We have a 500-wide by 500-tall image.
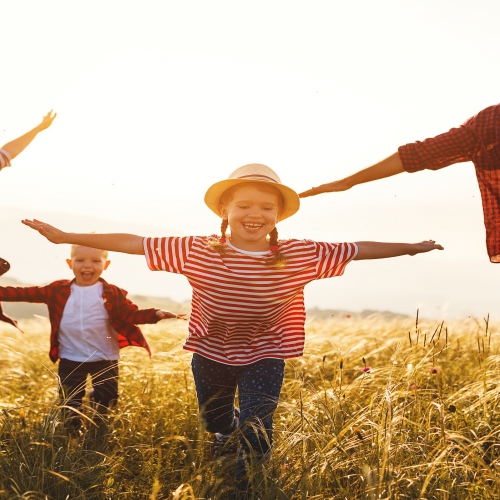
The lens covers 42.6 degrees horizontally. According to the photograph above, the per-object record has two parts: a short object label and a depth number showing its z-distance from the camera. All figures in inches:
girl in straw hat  152.6
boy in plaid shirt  193.2
